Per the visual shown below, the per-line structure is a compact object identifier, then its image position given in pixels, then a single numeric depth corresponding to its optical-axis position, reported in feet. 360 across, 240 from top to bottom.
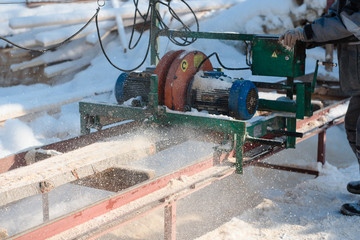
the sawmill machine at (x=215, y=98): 26.55
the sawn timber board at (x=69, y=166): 19.60
